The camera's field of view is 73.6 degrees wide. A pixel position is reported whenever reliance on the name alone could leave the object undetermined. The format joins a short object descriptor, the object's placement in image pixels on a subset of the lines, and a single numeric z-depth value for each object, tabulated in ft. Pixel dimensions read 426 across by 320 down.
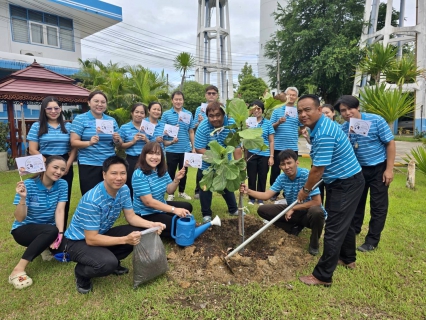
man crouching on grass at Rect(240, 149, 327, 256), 10.50
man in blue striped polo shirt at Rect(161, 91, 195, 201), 15.88
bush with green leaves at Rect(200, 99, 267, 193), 9.41
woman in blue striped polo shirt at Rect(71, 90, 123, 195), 11.52
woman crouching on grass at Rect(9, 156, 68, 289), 8.68
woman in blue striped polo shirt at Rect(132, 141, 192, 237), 10.25
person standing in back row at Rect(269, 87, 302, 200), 16.06
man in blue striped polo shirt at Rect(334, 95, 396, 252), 10.37
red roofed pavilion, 25.35
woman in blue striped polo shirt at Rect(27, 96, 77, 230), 10.95
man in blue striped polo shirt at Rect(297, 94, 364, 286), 7.86
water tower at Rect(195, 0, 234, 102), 107.34
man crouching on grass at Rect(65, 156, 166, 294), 7.96
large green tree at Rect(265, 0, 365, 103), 56.08
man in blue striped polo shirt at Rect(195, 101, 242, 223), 11.21
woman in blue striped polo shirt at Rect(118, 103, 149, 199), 13.61
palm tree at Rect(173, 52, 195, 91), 34.26
